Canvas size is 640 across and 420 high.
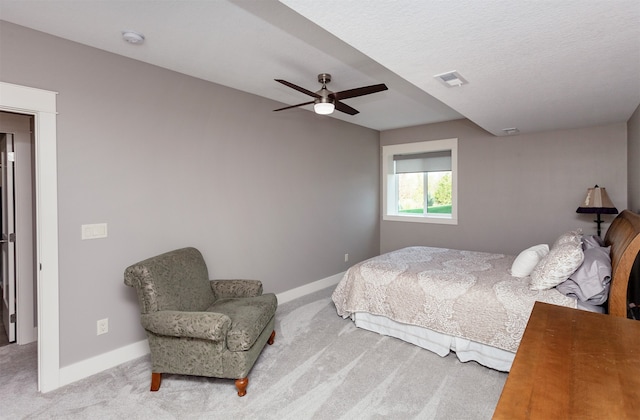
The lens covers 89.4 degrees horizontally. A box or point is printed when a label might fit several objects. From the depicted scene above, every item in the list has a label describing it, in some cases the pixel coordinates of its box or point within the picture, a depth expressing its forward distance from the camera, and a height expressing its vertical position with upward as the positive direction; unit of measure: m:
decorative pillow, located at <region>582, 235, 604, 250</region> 2.87 -0.34
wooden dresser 0.88 -0.55
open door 3.07 -0.23
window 5.20 +0.43
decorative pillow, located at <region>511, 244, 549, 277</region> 2.90 -0.50
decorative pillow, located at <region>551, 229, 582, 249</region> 2.66 -0.28
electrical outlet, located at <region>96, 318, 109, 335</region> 2.68 -0.98
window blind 5.25 +0.76
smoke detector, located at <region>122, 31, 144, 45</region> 2.37 +1.28
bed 2.32 -0.72
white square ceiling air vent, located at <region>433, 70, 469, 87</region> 2.24 +0.92
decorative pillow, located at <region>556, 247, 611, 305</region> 2.24 -0.53
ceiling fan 2.56 +0.93
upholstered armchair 2.28 -0.87
